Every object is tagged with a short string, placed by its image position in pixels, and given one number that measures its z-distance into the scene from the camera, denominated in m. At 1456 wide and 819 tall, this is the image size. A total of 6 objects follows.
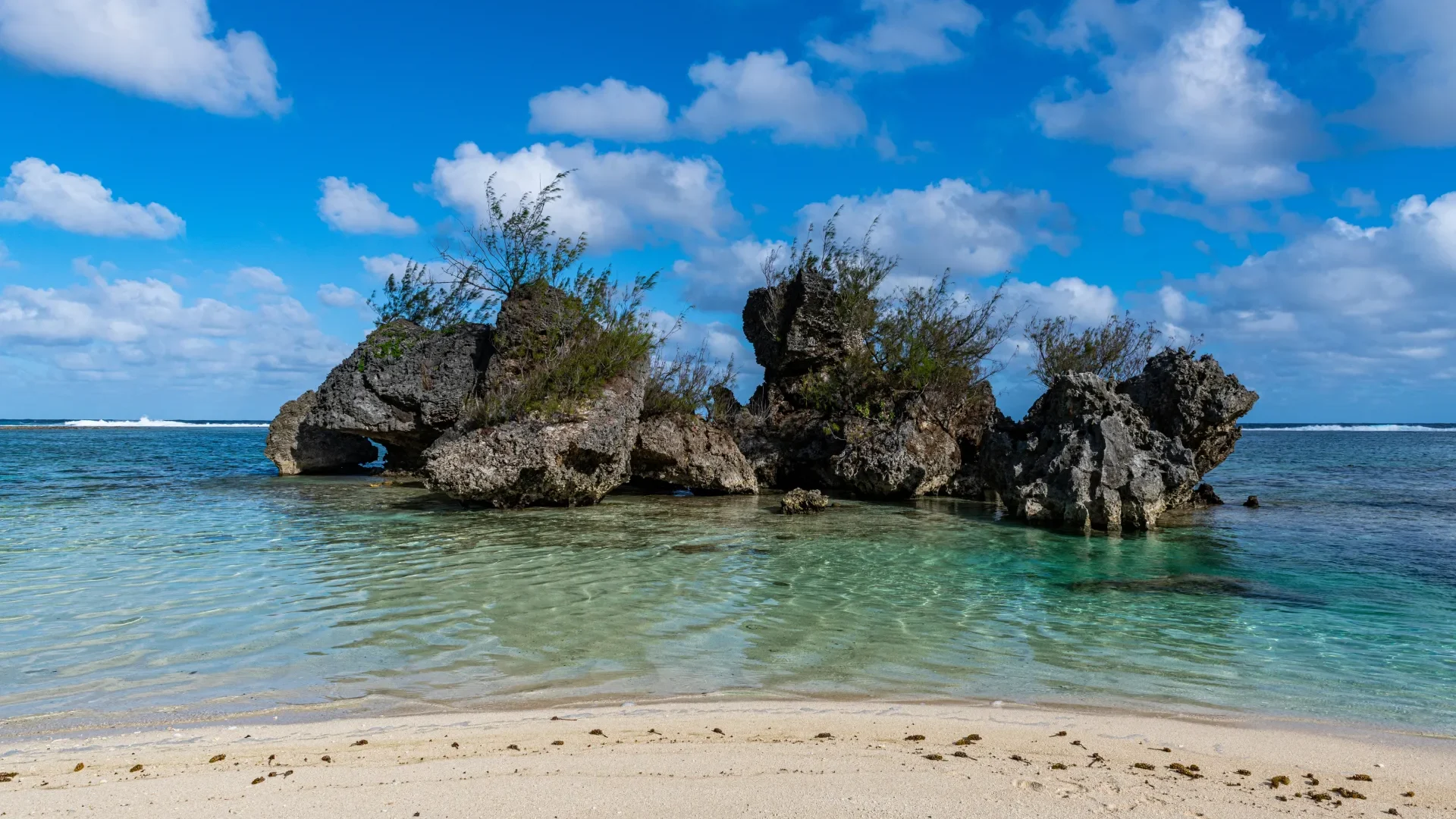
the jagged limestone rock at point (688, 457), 20.73
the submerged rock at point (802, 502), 17.61
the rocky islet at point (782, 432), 16.45
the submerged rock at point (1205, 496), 20.75
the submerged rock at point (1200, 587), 10.00
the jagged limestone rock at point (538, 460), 16.89
